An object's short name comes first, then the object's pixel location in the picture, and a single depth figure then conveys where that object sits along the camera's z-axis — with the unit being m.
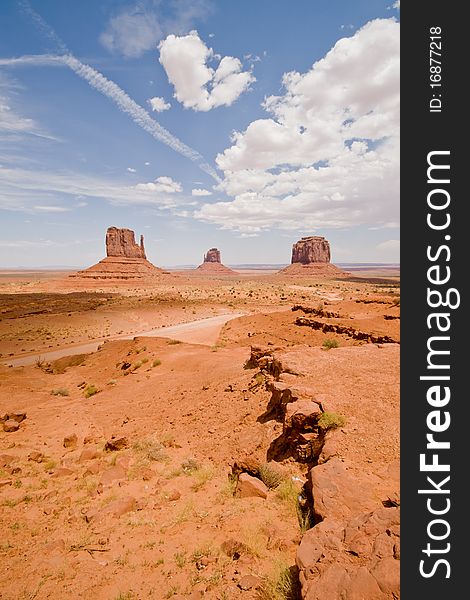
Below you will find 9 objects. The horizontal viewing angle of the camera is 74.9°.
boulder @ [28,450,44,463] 8.85
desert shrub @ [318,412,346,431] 6.86
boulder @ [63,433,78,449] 9.83
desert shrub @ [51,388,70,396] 15.38
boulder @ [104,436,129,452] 9.30
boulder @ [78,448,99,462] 8.86
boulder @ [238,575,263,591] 3.88
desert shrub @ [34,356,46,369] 20.70
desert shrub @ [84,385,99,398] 14.89
